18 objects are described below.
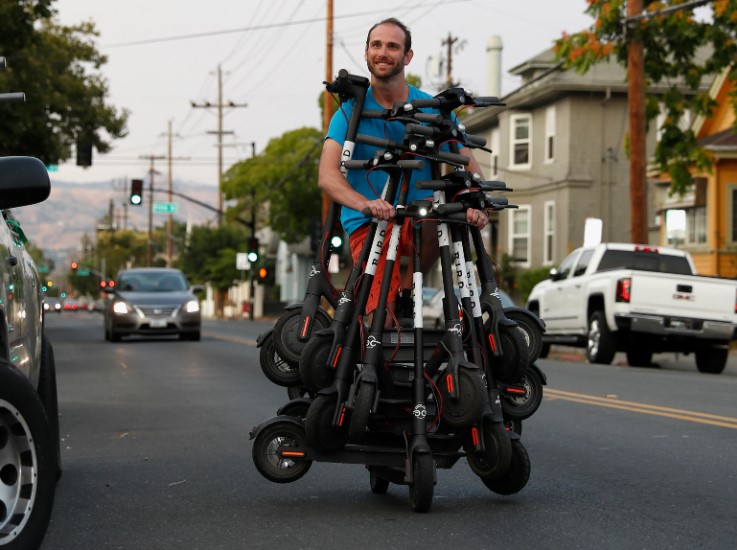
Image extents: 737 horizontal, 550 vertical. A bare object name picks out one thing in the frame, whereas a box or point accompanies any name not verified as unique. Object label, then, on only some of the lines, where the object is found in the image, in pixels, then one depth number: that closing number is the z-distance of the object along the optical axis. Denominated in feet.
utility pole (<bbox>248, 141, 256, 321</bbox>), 189.88
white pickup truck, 64.75
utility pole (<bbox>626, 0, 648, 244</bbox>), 87.97
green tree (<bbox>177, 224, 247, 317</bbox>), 277.64
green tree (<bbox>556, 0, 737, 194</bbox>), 87.15
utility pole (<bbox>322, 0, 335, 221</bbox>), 132.57
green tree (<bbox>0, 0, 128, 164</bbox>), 101.04
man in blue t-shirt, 20.10
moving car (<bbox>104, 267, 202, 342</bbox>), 89.10
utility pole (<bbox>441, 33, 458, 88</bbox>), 181.68
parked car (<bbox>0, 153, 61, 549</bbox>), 14.30
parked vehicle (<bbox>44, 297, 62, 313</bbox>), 326.67
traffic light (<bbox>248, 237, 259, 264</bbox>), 170.91
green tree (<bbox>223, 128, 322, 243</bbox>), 214.07
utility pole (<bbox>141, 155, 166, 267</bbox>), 335.20
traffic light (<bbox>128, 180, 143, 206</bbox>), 154.51
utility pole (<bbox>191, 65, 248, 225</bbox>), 240.38
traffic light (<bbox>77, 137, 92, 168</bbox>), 133.39
